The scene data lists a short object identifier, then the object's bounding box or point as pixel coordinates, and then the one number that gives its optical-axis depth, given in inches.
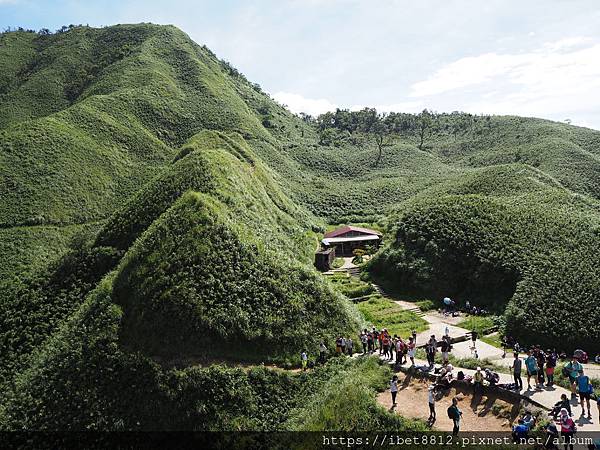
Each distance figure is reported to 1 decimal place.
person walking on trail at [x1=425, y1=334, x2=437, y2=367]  854.5
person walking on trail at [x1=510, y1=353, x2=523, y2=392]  716.0
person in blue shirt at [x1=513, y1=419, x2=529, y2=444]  601.0
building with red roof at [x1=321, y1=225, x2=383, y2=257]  1943.9
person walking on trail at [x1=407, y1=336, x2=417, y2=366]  861.2
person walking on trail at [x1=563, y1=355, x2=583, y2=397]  692.1
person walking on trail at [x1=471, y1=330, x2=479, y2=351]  983.0
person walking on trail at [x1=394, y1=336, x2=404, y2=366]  883.4
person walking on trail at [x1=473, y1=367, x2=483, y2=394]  746.2
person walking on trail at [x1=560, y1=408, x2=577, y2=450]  557.0
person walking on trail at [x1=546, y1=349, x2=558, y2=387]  730.8
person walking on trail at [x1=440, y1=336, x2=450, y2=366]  864.9
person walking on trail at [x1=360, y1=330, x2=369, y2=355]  966.4
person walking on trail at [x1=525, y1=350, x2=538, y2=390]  737.0
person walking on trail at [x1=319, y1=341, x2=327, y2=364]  936.6
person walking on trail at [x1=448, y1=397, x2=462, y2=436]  634.2
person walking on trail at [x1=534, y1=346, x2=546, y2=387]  744.3
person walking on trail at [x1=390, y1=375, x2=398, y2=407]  743.8
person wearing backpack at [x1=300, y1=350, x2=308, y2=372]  906.1
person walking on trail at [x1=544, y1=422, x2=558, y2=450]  569.0
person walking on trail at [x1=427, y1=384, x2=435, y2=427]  683.4
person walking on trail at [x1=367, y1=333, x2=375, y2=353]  962.1
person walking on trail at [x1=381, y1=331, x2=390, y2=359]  925.2
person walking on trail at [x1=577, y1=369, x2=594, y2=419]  645.3
